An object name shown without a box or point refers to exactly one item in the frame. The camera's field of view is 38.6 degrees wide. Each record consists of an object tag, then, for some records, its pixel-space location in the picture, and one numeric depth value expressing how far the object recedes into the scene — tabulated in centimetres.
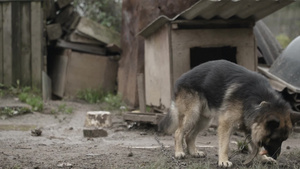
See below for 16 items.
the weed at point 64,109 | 984
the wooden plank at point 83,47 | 1224
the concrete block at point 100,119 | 816
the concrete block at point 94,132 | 698
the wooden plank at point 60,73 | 1227
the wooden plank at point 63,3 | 1231
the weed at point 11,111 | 894
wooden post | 882
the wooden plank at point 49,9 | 1159
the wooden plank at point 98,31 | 1219
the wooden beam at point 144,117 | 730
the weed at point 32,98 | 966
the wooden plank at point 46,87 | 1113
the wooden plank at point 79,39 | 1218
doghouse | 731
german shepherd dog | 464
